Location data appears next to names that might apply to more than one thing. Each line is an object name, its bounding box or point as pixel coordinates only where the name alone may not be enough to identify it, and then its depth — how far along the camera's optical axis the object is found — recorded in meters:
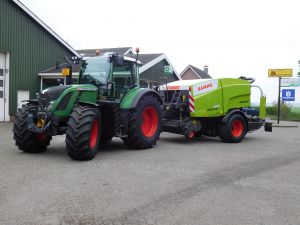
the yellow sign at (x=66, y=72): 9.94
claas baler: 11.36
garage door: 16.78
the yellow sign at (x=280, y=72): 25.09
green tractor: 7.72
